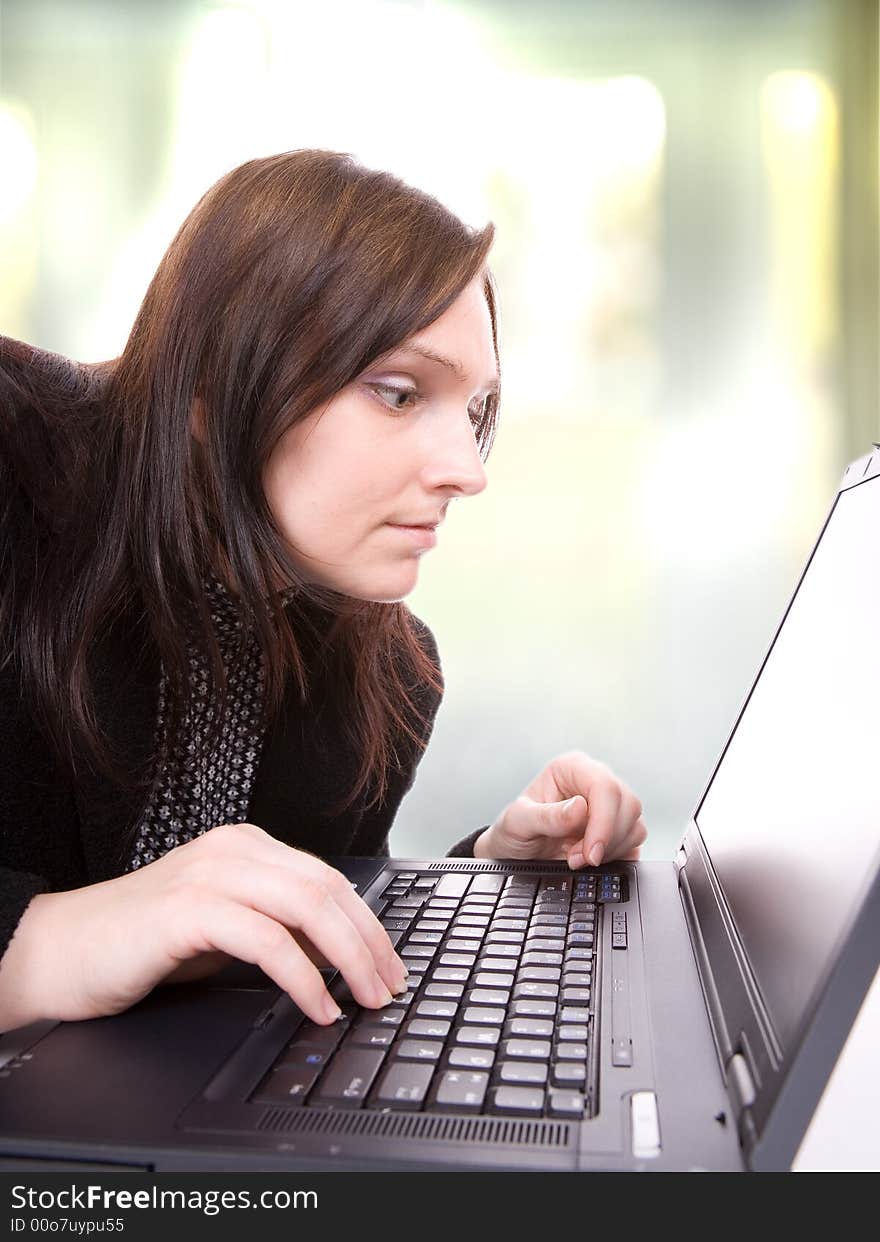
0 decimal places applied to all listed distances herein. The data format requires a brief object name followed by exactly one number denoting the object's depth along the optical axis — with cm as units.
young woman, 77
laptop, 35
